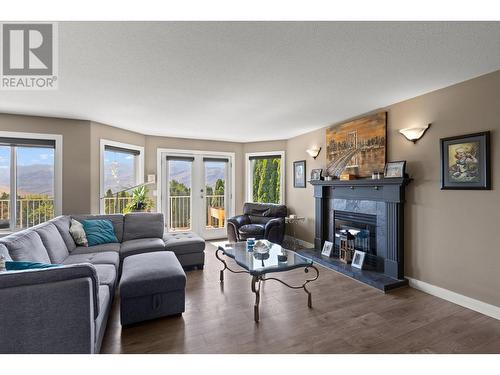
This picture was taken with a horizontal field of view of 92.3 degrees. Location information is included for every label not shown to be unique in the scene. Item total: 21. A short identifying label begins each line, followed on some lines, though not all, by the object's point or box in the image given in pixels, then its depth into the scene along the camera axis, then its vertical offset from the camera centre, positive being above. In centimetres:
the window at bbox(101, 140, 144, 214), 459 +32
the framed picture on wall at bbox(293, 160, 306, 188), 525 +33
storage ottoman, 220 -97
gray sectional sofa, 147 -78
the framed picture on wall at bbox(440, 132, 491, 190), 243 +28
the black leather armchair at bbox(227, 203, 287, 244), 491 -76
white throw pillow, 331 -63
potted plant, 480 -26
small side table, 517 -77
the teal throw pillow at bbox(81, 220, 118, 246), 345 -64
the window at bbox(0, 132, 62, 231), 377 +14
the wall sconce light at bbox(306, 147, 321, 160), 479 +75
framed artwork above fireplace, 355 +69
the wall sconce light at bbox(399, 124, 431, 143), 298 +70
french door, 573 -9
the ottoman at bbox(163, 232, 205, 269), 369 -95
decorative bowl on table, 312 -78
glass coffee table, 245 -84
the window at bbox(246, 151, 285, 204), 598 +29
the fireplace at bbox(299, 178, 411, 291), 320 -56
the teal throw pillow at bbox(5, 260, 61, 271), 168 -55
